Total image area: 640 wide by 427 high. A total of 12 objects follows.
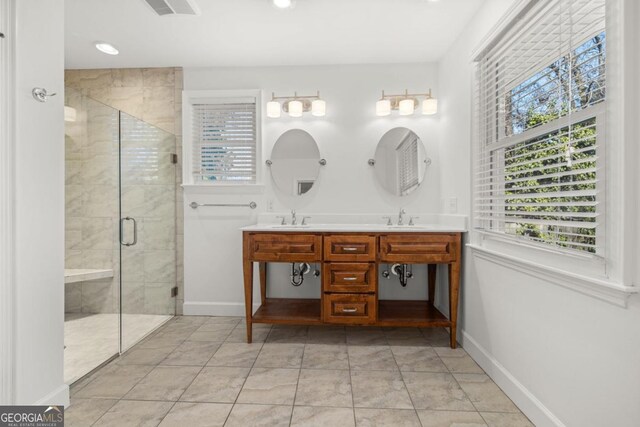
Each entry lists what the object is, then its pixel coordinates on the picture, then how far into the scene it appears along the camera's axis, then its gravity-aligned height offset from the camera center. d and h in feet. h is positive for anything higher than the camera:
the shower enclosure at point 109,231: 6.88 -0.47
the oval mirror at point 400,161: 9.70 +1.48
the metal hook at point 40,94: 4.74 +1.70
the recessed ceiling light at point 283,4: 6.77 +4.29
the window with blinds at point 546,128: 4.02 +1.27
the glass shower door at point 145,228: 8.04 -0.44
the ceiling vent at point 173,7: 6.14 +3.93
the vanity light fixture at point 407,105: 9.34 +3.00
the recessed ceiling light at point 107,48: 8.64 +4.34
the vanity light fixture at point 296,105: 9.50 +3.07
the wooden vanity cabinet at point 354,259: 7.63 -1.10
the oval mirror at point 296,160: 9.87 +1.53
